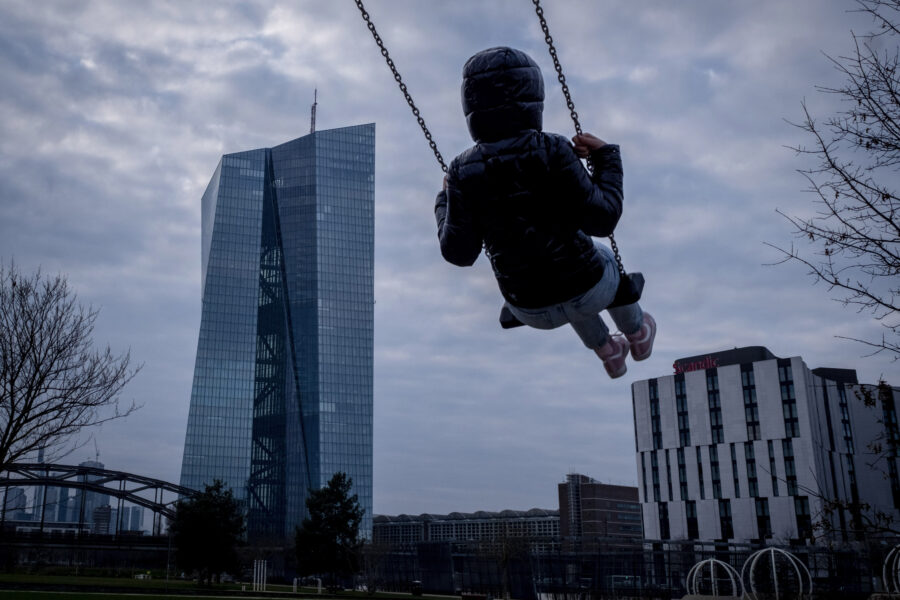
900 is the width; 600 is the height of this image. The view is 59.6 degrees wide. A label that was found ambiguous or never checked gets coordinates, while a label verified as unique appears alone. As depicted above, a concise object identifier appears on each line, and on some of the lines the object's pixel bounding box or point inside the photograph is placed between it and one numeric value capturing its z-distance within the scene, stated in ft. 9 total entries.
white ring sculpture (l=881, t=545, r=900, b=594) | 62.44
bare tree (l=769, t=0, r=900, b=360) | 20.10
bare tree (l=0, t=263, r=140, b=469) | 53.06
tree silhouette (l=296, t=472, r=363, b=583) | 161.38
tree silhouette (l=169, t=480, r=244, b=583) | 166.30
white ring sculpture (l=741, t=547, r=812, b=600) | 70.48
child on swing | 15.47
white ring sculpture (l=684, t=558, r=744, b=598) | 78.52
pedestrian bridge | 269.44
